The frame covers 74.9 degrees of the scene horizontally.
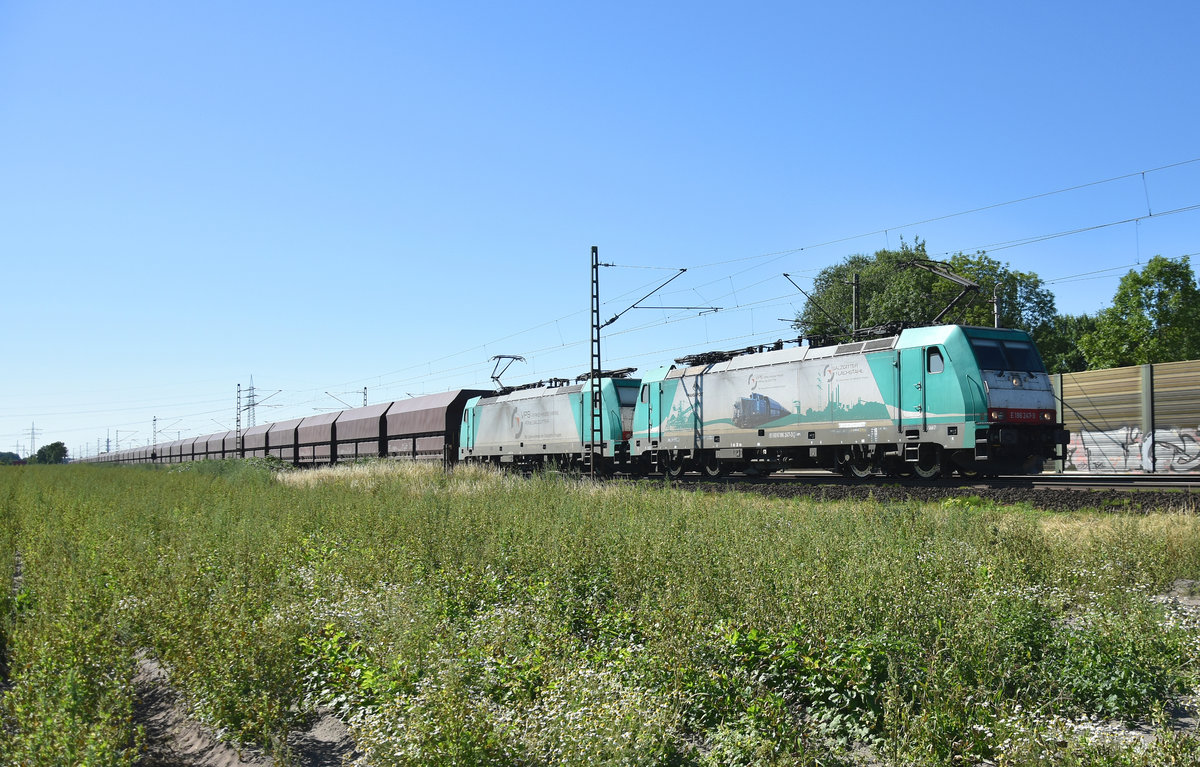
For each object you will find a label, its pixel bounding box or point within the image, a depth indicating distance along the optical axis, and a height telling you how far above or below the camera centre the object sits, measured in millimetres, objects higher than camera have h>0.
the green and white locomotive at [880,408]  15891 +128
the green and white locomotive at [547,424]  26188 -180
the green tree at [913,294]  47438 +7999
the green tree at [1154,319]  41656 +4766
